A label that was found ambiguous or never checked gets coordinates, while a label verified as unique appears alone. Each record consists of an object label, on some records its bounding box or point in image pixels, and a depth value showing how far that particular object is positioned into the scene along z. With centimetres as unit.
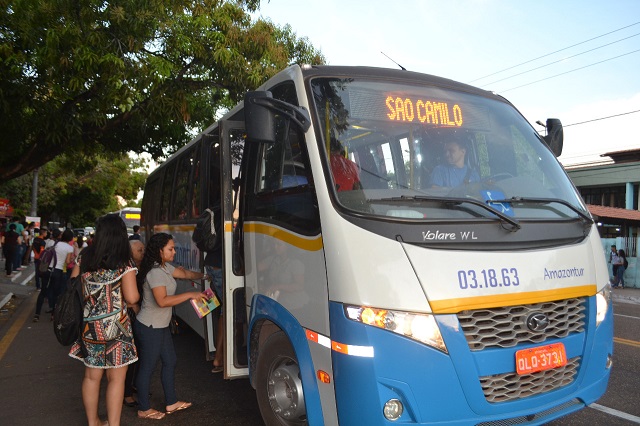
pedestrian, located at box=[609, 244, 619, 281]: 2102
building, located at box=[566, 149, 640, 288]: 2231
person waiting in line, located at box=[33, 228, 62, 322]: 997
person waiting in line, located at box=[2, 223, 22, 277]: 1716
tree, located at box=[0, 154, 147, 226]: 3572
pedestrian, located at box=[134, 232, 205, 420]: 455
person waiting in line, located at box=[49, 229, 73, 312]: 996
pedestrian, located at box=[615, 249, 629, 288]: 2095
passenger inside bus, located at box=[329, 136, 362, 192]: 345
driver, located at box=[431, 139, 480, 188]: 366
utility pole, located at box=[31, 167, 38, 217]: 2602
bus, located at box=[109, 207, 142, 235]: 2623
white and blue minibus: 304
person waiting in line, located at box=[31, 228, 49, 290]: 1371
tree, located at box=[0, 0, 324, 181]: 862
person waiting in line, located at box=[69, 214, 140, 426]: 401
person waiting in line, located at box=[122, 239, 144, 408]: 491
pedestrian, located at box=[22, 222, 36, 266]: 2247
